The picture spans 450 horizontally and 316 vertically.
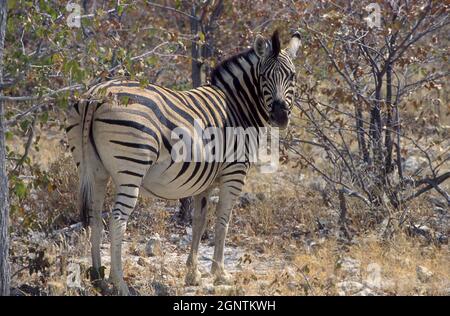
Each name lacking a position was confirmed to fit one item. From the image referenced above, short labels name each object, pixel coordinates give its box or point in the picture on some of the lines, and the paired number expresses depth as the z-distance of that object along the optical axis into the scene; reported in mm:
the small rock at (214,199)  20239
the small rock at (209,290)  13687
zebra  13187
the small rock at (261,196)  20678
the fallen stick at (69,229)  17664
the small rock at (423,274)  14141
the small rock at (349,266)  14680
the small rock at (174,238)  18187
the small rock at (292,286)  13664
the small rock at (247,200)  20219
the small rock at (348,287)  13445
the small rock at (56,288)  13062
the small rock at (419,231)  17266
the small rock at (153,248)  16625
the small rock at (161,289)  13800
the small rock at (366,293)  13320
